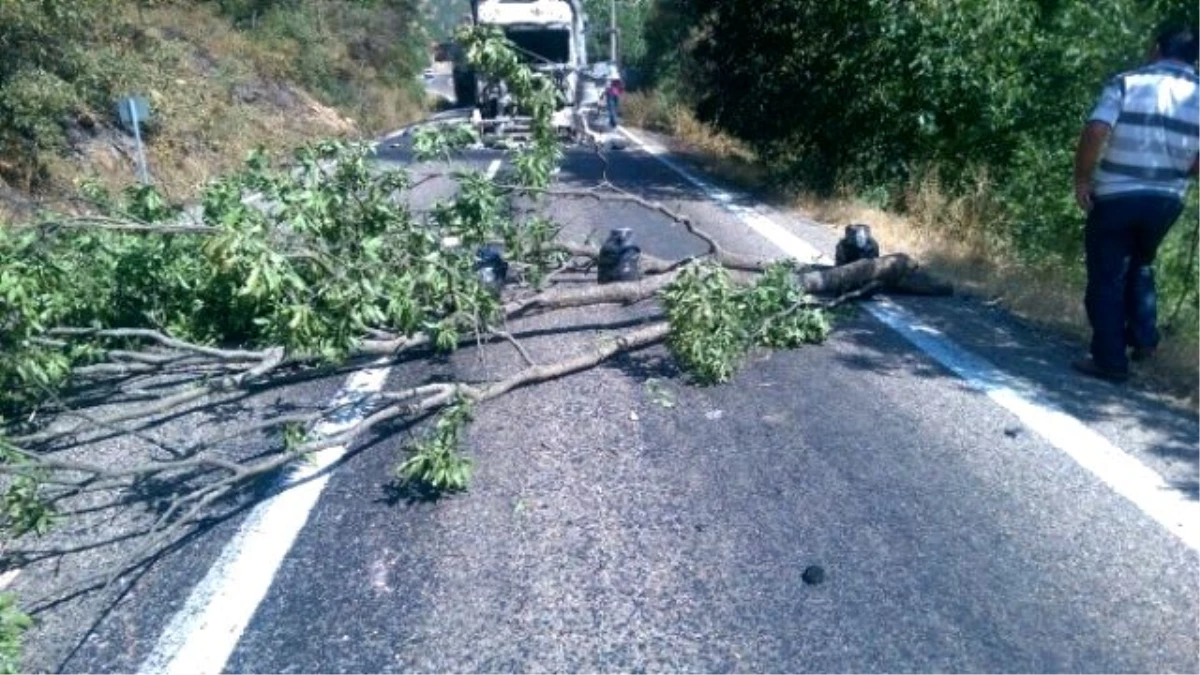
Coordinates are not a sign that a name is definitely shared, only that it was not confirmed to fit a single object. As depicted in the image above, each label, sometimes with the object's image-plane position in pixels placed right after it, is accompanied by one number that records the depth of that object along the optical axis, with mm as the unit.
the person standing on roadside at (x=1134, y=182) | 6379
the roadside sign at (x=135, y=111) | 14866
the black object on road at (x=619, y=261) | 8305
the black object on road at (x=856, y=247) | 8812
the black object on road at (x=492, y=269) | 7547
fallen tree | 5230
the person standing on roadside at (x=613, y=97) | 29944
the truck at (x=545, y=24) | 29031
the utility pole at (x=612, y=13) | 43375
